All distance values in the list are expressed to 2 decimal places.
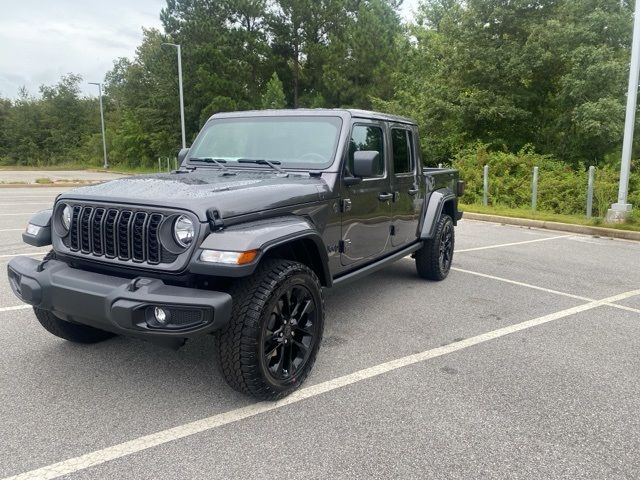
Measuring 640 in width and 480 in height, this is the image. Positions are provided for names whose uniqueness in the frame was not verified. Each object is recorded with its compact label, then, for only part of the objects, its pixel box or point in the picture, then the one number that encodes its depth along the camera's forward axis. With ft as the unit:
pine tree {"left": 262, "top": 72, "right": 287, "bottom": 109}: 96.73
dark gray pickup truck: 8.91
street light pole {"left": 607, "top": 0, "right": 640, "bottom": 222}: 31.68
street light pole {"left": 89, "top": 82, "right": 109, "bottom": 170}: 131.93
